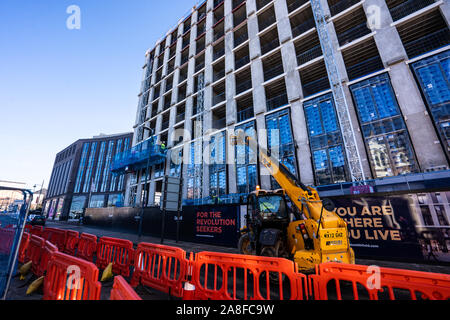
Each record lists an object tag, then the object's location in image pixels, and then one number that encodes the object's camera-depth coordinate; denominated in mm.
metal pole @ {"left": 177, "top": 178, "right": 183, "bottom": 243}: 11188
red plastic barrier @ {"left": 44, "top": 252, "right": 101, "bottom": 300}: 2814
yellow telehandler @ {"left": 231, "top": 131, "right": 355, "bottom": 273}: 4695
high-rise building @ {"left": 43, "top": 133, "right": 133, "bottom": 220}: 50469
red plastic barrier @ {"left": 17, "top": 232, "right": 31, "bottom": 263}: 6967
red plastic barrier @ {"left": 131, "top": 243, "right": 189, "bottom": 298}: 4284
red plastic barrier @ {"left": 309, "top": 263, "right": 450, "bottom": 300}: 2540
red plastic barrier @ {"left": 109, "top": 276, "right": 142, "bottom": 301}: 2023
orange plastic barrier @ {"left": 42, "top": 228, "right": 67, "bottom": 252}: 8297
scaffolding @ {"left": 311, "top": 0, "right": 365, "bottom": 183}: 12680
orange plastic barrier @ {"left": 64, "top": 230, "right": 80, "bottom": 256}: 7725
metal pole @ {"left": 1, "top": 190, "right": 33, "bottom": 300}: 4027
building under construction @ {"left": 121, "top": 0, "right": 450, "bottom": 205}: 11914
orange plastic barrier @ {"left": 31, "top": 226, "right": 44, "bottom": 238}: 9592
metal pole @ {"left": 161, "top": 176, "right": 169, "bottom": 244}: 10232
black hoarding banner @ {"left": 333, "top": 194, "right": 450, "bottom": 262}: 6582
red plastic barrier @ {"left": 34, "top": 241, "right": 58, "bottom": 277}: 4998
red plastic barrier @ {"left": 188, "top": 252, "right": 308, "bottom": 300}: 3508
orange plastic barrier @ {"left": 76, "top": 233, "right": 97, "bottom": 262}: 6711
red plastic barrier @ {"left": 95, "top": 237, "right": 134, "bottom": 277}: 5434
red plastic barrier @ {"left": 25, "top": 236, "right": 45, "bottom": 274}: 5703
